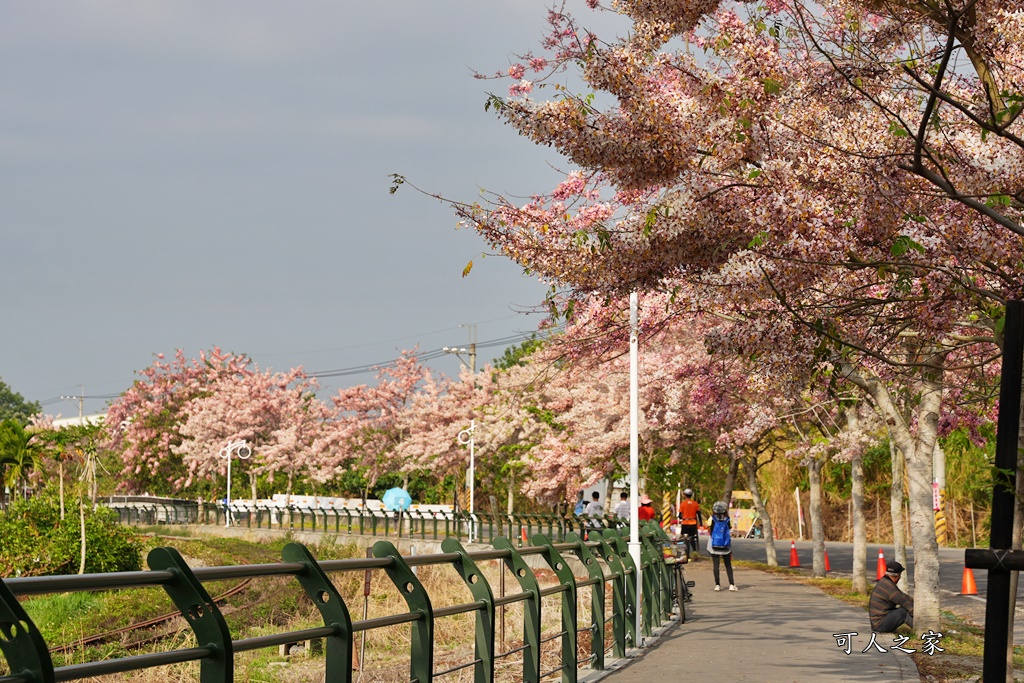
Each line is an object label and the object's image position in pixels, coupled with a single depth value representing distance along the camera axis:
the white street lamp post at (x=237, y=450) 62.42
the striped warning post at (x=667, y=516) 47.61
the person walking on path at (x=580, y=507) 39.94
